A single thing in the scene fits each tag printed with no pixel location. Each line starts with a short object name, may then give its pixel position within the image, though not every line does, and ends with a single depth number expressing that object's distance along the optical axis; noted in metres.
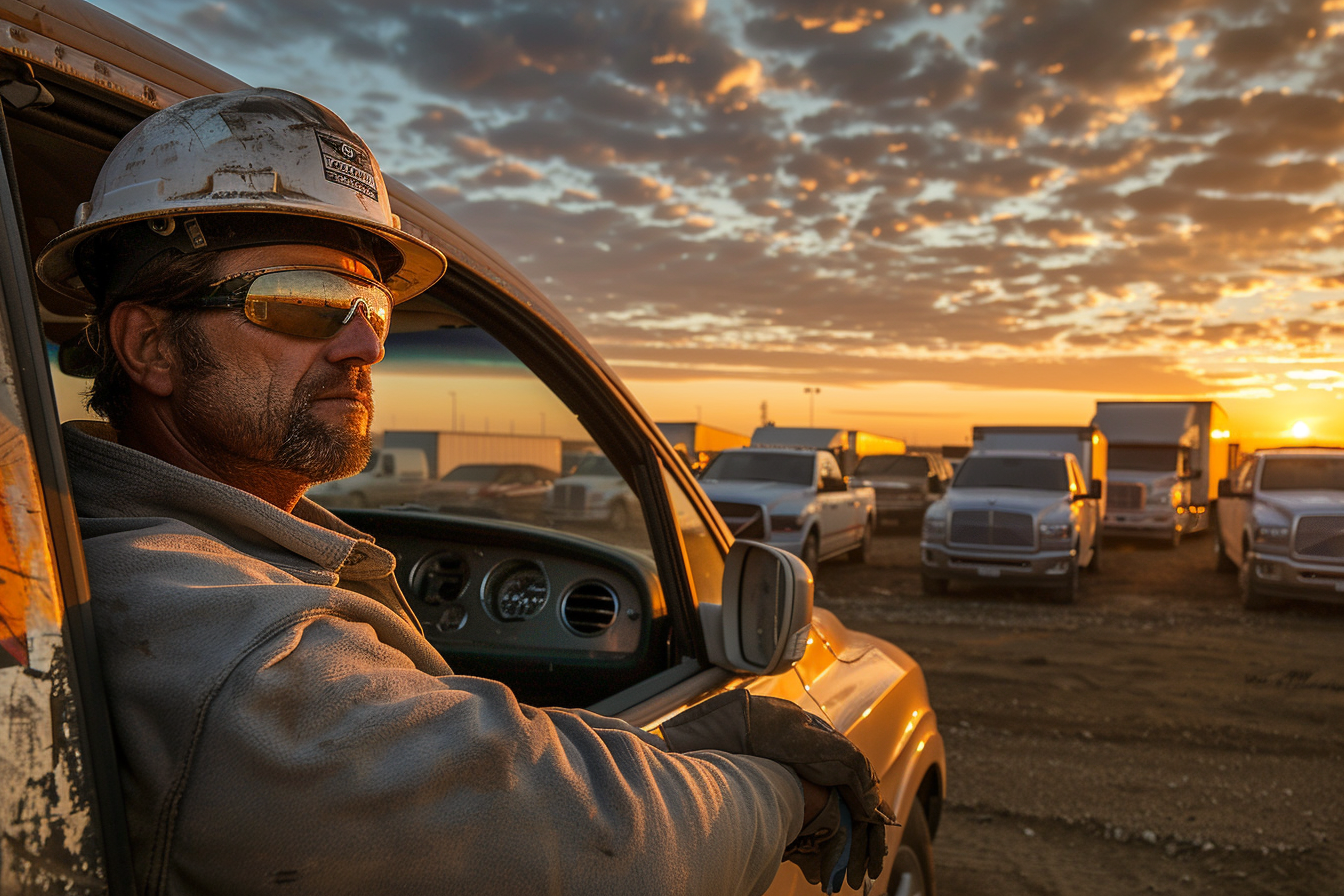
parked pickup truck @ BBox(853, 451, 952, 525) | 22.00
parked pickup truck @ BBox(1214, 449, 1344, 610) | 10.45
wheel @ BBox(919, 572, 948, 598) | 12.70
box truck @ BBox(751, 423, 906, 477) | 21.28
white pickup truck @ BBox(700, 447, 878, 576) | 12.52
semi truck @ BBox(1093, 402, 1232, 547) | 18.55
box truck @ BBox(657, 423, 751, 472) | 22.28
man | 0.87
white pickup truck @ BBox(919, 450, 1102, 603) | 11.78
